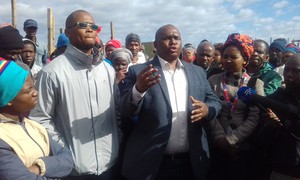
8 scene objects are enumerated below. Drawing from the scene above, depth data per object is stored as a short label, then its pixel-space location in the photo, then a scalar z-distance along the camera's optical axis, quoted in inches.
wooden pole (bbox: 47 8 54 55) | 382.0
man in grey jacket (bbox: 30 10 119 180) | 97.3
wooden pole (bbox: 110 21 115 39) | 616.4
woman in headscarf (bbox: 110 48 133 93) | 156.1
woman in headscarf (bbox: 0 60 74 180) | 66.3
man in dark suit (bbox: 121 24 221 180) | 102.8
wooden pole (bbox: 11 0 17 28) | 359.9
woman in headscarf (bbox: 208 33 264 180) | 113.0
